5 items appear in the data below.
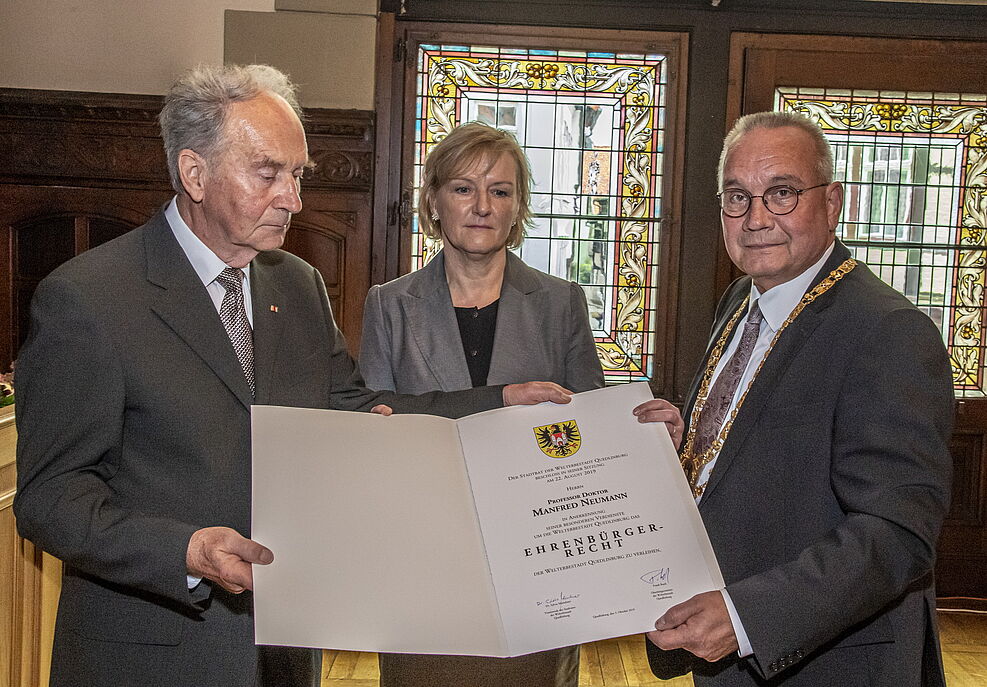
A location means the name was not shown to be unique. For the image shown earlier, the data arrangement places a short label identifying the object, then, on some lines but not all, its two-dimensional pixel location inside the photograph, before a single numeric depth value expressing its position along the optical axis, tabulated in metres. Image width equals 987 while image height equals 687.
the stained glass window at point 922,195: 4.24
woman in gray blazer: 2.30
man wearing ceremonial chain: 1.37
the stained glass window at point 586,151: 4.20
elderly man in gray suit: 1.36
